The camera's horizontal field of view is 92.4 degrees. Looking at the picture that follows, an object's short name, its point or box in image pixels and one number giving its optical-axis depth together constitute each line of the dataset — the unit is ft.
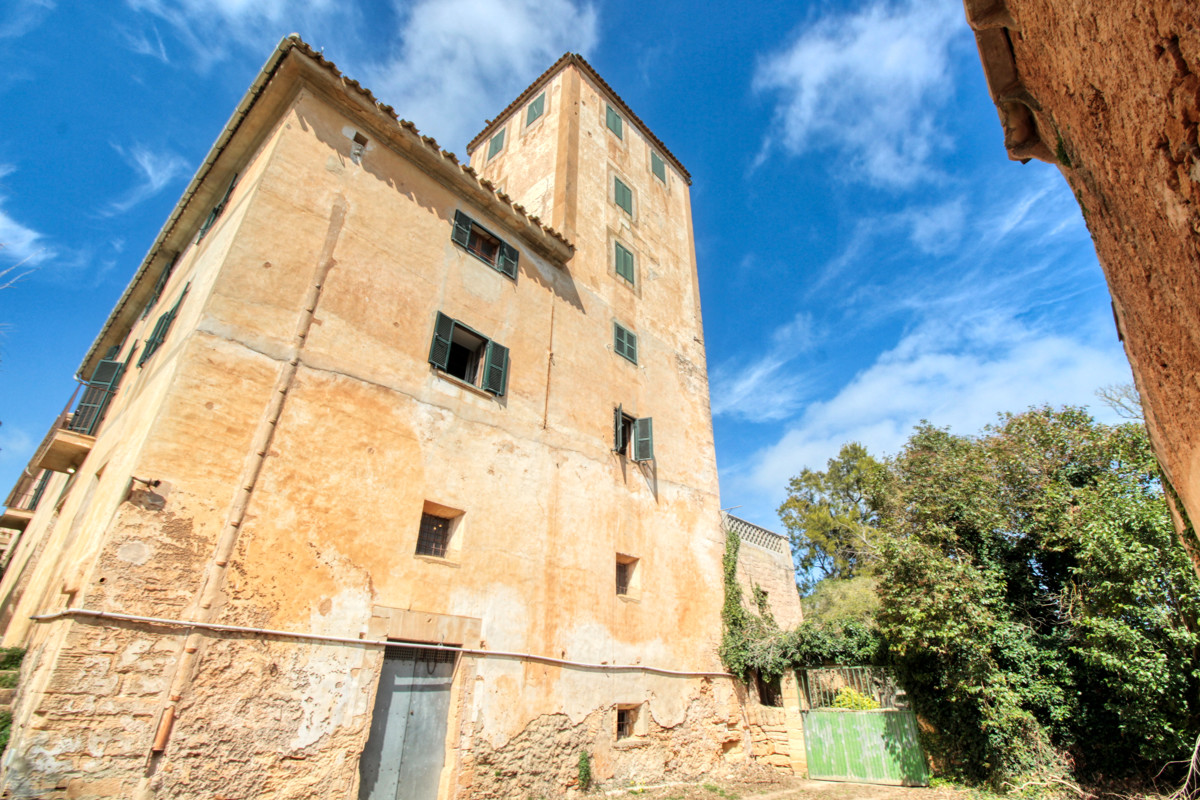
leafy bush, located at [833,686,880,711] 40.75
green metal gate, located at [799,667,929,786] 38.65
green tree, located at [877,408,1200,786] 33.01
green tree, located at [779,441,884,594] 95.61
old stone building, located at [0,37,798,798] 21.07
